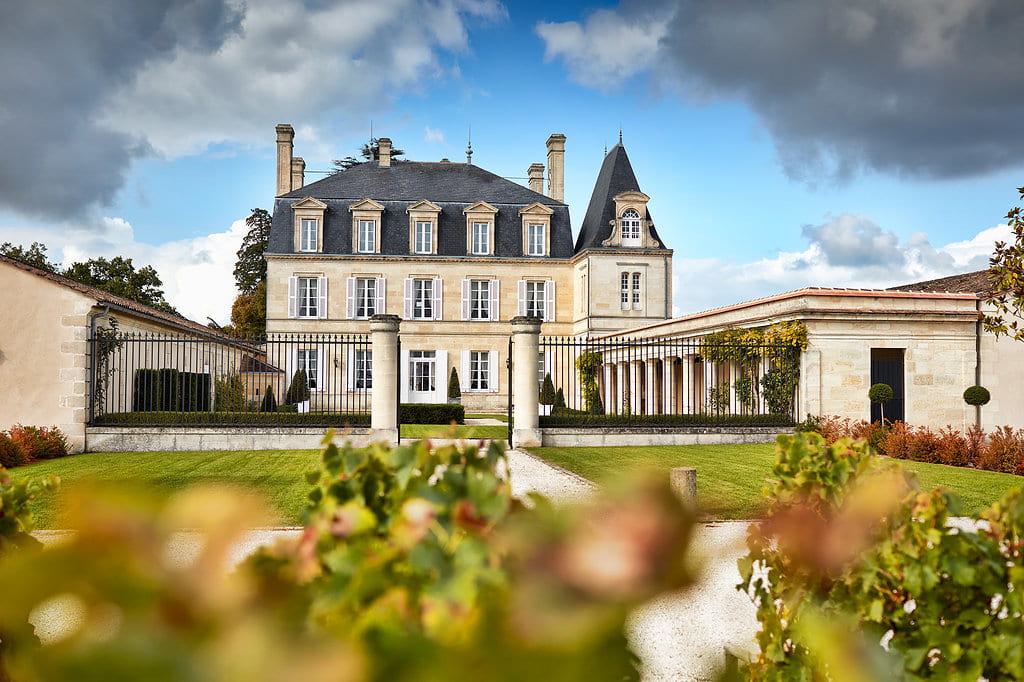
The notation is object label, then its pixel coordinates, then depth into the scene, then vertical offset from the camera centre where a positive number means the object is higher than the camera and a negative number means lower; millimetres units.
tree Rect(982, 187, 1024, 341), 8391 +1227
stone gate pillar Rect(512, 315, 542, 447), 13305 -359
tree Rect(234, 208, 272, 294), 42469 +7198
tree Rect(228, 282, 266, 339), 38438 +3003
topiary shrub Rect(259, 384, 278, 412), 19473 -1075
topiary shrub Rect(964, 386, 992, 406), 13086 -594
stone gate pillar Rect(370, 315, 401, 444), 12914 -221
